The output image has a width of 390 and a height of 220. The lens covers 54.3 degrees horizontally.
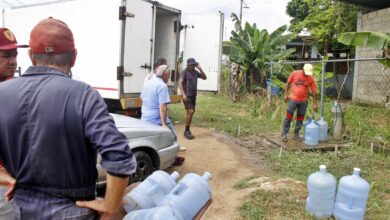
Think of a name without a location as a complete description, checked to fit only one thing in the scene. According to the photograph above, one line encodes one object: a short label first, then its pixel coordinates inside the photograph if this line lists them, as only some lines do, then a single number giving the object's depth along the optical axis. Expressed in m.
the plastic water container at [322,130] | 8.04
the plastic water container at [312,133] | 7.78
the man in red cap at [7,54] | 2.74
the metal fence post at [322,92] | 8.48
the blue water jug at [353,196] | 4.10
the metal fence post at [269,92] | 12.38
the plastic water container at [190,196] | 2.43
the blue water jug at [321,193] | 4.24
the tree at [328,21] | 16.59
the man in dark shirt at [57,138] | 1.71
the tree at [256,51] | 15.04
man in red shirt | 7.96
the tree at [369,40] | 6.83
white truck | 7.51
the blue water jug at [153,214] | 2.06
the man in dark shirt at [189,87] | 8.60
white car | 4.82
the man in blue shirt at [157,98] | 5.63
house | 12.69
